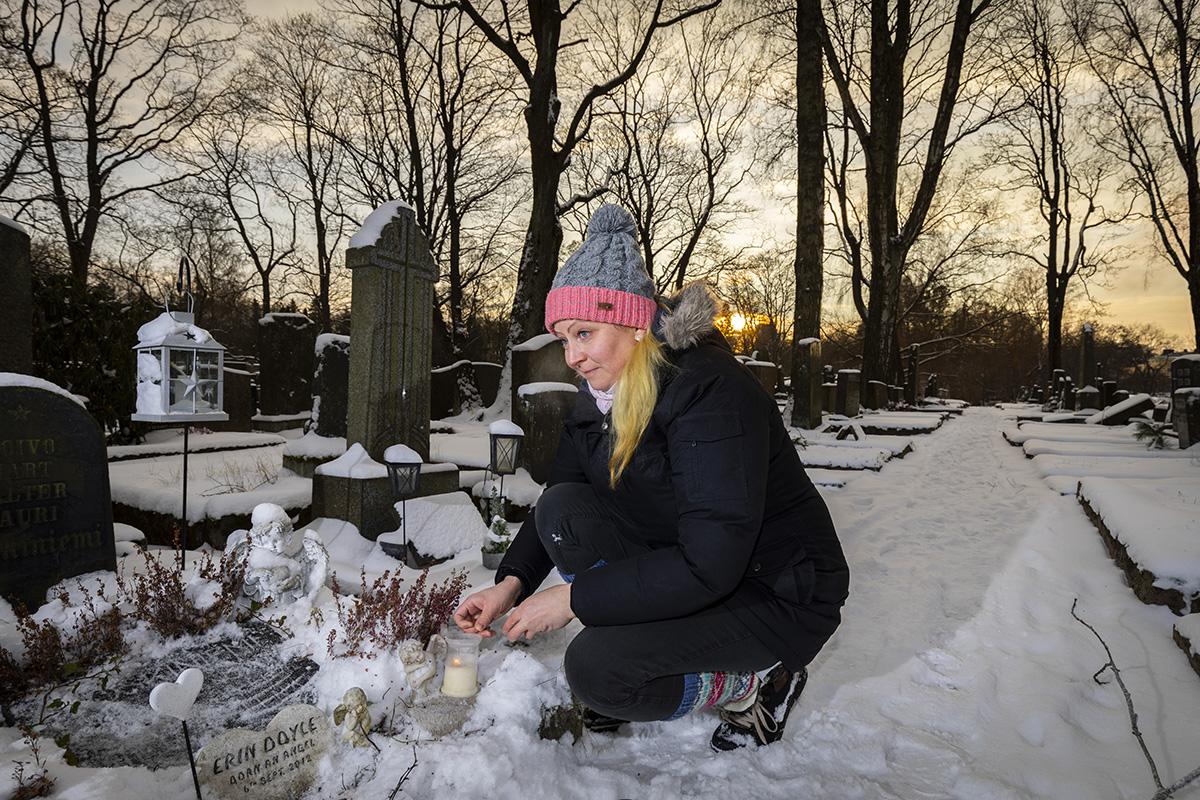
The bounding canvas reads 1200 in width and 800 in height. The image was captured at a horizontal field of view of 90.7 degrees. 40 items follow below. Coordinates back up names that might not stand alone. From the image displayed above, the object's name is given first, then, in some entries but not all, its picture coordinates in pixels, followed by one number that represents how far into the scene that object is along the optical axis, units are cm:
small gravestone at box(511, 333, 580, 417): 791
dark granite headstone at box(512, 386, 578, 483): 648
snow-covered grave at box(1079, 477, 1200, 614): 284
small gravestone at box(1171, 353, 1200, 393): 970
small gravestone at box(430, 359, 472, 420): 1521
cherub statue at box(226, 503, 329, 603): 274
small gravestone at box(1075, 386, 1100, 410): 1905
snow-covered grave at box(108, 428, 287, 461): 736
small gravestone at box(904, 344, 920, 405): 2632
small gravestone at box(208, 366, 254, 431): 1102
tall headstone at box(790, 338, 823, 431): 1131
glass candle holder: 196
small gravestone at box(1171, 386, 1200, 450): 815
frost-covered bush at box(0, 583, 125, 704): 209
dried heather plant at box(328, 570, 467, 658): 225
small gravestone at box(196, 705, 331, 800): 162
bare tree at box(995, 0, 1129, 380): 2048
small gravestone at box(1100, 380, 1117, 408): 1950
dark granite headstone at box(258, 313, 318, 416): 1127
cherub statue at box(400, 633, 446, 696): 201
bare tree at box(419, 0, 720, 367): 1144
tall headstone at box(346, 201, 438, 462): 519
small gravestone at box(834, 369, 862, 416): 1345
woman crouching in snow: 159
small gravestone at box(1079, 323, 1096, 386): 1973
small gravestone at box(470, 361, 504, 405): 1611
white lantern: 337
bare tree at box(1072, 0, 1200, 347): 1515
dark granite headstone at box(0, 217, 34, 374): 405
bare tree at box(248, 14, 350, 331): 2056
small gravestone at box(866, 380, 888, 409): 1747
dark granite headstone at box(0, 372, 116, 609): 297
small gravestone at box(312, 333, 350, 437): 684
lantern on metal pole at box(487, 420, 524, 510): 484
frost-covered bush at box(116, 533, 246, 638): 249
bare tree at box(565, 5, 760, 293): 2325
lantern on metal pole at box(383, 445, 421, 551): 430
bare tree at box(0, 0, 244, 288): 1426
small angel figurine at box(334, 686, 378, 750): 185
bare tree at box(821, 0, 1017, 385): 1377
